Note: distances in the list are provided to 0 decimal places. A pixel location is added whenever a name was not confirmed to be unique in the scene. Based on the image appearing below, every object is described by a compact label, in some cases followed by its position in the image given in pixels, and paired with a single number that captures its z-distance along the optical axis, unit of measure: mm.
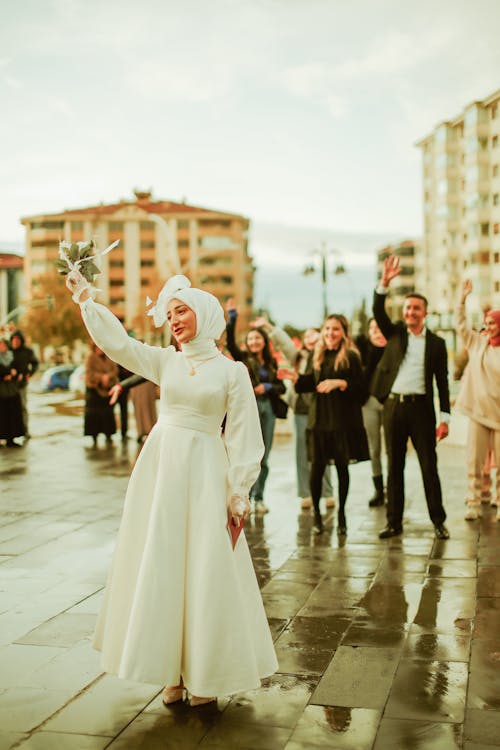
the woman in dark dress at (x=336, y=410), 8742
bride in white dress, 4125
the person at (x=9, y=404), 16625
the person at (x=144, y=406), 16109
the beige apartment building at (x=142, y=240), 130000
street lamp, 36906
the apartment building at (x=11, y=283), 141000
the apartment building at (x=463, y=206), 91750
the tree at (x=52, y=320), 77062
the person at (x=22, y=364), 17109
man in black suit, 8312
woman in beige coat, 9328
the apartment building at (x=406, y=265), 139100
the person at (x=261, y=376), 9812
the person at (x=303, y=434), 10031
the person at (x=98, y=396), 17017
